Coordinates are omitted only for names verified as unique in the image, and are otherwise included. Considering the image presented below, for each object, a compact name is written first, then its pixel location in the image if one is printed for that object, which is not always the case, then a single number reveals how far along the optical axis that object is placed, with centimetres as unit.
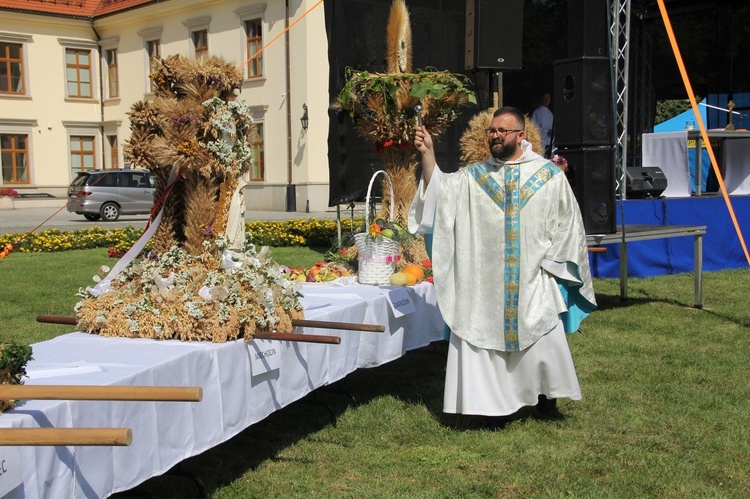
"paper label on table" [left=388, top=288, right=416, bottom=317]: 516
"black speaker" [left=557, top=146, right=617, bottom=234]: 819
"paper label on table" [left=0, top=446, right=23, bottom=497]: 238
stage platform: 1064
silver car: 2312
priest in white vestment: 473
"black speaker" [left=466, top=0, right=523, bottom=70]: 695
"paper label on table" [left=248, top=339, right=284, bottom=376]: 383
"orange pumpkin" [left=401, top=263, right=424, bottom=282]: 557
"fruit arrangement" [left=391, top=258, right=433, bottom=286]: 538
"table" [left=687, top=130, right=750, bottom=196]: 1265
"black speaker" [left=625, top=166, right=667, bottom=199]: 1150
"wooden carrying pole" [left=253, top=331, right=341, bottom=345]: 358
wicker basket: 545
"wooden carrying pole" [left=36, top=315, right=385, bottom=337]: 395
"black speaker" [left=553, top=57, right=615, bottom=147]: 818
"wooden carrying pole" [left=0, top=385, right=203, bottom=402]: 248
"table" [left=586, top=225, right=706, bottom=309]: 788
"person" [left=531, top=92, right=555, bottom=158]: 1343
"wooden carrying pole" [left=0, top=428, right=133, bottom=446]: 218
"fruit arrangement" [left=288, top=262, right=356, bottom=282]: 564
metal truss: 974
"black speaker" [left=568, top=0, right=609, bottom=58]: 823
